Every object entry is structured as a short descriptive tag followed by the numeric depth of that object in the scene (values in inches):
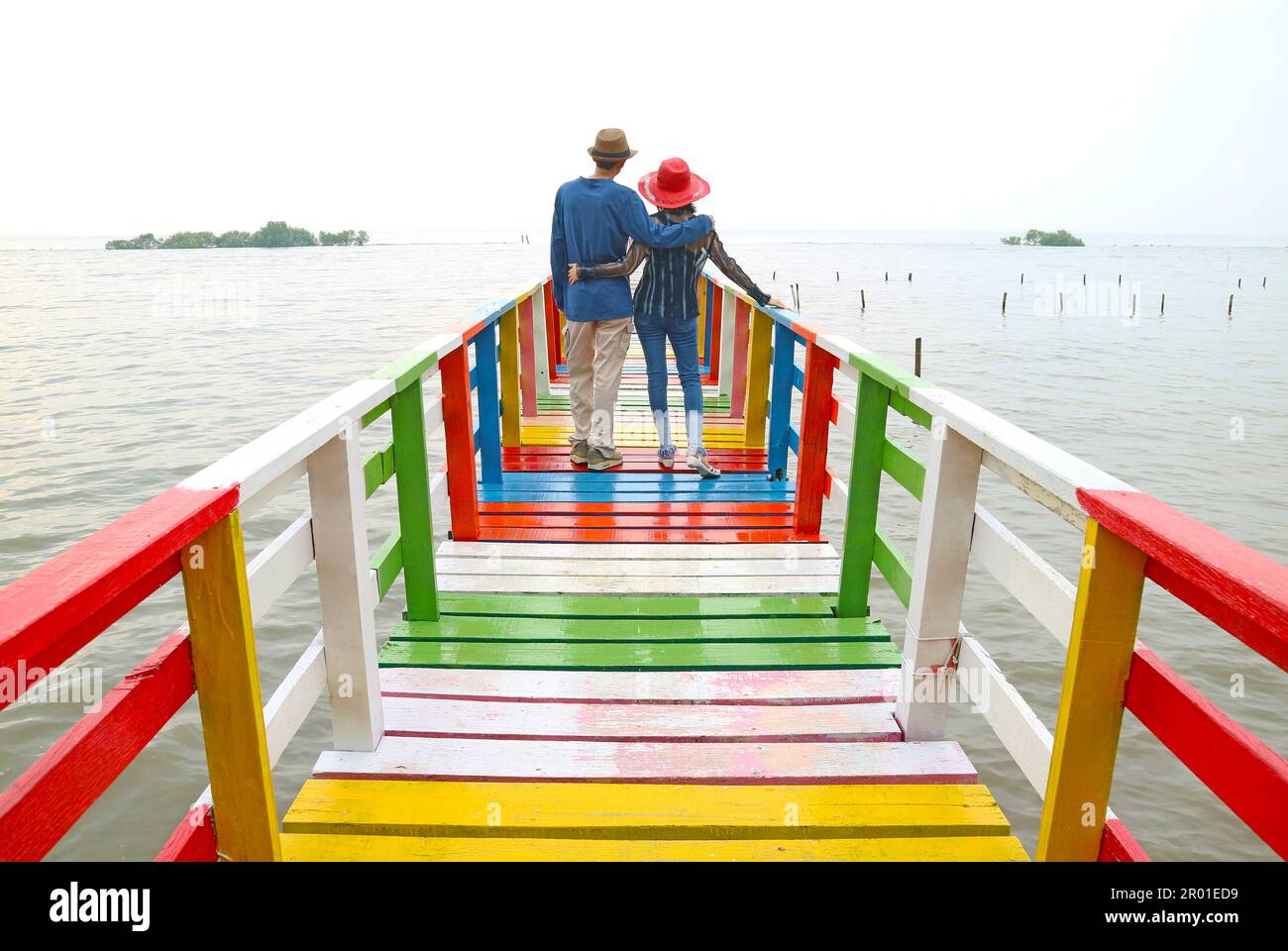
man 199.9
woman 202.4
